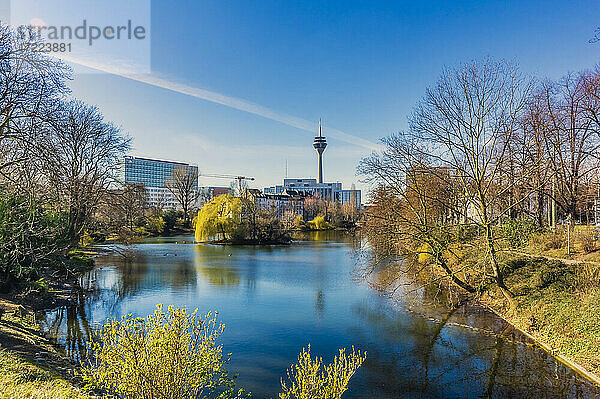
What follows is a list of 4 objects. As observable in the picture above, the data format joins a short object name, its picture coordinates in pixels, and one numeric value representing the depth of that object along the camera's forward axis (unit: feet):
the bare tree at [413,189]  44.24
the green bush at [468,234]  48.91
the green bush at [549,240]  58.29
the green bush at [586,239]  53.36
